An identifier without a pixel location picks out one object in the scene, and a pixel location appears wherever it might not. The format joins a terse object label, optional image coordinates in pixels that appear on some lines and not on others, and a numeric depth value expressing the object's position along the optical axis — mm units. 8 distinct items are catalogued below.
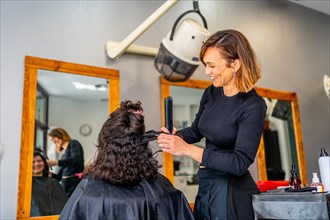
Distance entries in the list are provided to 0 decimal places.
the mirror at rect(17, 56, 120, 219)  1928
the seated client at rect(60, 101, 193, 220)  1198
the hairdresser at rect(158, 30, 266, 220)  1171
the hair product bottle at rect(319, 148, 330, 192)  1760
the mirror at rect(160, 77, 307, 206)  2994
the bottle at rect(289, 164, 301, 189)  1876
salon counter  1006
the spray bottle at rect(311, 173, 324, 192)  1545
